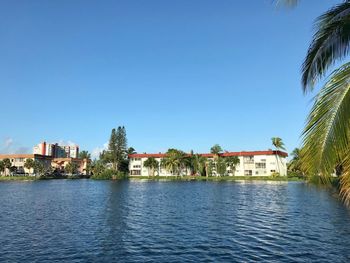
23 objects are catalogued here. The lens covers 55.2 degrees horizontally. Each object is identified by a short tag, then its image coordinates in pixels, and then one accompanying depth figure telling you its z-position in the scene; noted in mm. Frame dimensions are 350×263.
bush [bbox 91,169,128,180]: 130250
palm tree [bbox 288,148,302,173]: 103088
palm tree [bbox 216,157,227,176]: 110312
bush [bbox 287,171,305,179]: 103488
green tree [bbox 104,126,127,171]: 136875
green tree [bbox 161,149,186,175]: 116375
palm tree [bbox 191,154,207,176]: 116500
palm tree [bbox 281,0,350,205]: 5430
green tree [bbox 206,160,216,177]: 114562
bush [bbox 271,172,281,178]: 102456
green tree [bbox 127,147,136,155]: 139912
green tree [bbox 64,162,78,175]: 156250
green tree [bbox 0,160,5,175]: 133675
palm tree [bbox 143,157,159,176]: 122275
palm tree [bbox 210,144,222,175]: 113375
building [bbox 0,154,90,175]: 144925
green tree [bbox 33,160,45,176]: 135712
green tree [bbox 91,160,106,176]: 138112
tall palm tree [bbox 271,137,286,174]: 108125
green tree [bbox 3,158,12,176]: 133500
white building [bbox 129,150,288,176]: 106312
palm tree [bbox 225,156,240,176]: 109812
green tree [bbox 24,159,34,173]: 135125
